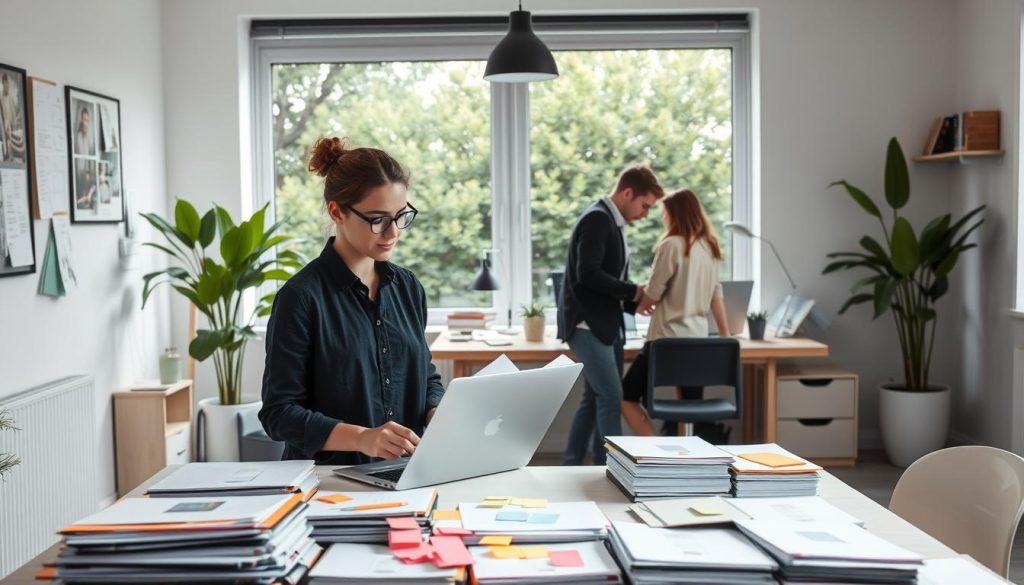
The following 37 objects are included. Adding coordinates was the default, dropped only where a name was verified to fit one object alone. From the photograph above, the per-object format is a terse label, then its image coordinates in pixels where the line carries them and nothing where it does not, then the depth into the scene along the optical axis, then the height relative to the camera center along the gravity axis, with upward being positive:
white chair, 2.04 -0.54
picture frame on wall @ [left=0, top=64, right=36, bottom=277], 3.72 +0.33
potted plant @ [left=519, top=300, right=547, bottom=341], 5.13 -0.34
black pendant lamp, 4.09 +0.84
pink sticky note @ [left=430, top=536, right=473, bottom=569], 1.55 -0.47
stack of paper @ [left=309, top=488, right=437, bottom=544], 1.70 -0.45
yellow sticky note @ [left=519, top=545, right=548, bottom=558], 1.62 -0.48
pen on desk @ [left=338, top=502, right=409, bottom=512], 1.75 -0.44
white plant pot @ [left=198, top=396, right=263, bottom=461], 4.98 -0.85
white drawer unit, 5.19 -0.84
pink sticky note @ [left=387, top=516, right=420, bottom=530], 1.70 -0.45
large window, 5.75 +0.77
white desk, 1.79 -0.49
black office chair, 4.29 -0.50
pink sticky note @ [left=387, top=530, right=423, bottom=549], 1.64 -0.46
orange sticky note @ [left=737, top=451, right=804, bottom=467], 2.02 -0.43
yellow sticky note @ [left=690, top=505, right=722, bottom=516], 1.76 -0.46
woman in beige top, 4.49 -0.09
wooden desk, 4.85 -0.47
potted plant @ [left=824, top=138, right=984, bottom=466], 5.13 -0.20
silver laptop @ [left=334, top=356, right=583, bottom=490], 1.91 -0.35
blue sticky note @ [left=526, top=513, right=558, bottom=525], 1.77 -0.47
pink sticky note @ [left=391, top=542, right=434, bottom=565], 1.57 -0.47
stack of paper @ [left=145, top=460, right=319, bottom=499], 1.73 -0.39
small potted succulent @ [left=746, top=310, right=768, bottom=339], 5.15 -0.36
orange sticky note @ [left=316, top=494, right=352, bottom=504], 1.83 -0.44
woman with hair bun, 2.14 -0.16
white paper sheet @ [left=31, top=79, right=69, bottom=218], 4.00 +0.49
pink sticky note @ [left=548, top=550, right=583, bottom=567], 1.58 -0.49
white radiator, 3.53 -0.79
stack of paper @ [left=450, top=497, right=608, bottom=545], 1.70 -0.47
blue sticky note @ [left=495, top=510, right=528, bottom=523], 1.79 -0.47
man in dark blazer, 4.48 -0.14
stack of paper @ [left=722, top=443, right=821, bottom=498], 1.96 -0.44
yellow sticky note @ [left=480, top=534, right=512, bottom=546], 1.67 -0.48
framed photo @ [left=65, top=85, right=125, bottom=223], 4.33 +0.49
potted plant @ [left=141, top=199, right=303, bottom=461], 4.83 -0.10
